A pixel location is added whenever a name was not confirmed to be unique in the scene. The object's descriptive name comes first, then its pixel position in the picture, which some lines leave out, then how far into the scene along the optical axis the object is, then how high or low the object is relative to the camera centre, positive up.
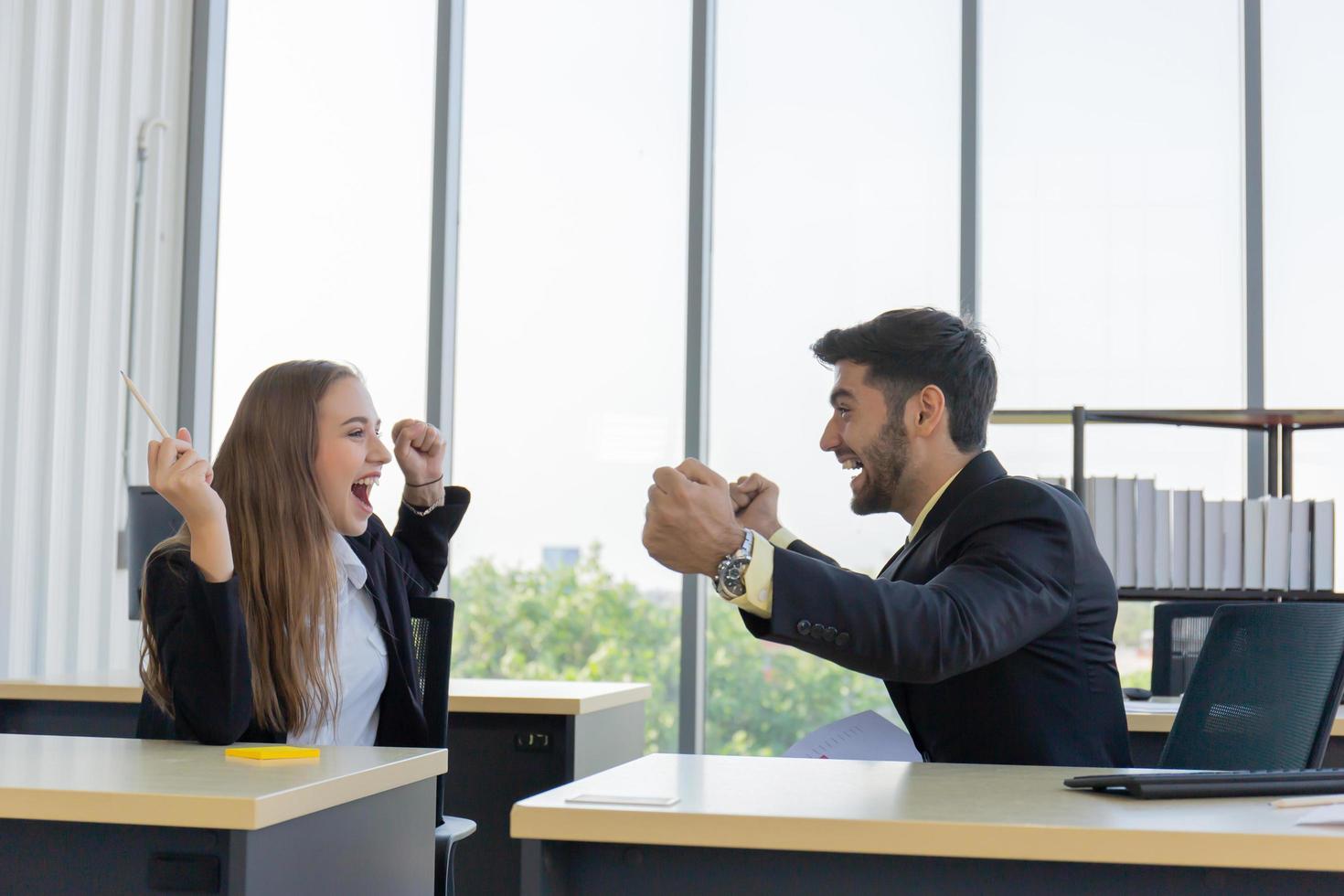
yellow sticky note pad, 1.56 -0.28
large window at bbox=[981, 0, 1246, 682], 4.21 +0.99
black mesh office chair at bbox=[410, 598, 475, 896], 2.28 -0.25
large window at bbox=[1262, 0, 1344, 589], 4.13 +1.02
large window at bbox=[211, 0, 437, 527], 4.74 +1.16
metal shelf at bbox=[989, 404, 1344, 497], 3.53 +0.30
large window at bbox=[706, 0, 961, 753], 4.34 +0.95
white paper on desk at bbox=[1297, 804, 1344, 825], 1.07 -0.23
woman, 1.74 -0.11
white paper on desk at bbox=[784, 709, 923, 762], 1.80 -0.30
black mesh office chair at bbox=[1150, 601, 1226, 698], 3.29 -0.27
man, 1.42 -0.05
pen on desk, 1.16 -0.24
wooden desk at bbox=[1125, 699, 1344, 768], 2.70 -0.42
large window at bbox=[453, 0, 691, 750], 4.43 +0.64
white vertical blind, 3.90 +0.64
